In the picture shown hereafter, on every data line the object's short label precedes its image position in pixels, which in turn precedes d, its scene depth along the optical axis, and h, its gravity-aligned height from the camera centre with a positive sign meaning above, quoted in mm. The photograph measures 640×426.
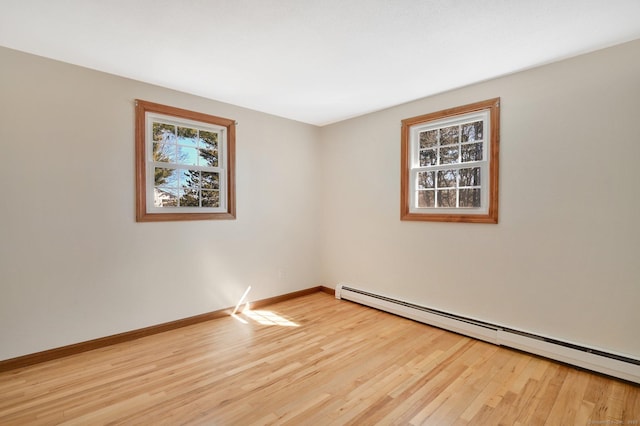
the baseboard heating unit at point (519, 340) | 2238 -1163
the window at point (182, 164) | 3047 +515
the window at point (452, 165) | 2977 +513
